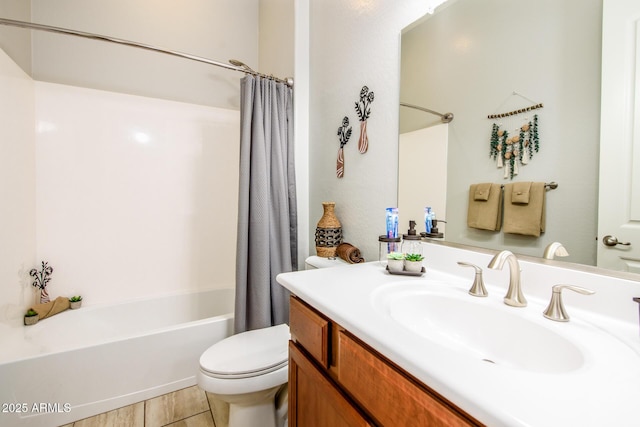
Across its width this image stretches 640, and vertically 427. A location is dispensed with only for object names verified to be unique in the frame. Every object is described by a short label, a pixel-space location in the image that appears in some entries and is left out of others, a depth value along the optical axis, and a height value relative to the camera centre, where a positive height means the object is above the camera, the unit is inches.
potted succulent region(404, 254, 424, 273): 38.8 -8.0
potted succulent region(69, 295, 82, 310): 74.4 -27.0
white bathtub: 51.7 -34.3
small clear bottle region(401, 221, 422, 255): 42.7 -5.5
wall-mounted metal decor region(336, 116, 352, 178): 60.3 +15.5
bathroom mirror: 27.7 +14.7
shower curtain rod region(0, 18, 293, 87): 55.2 +37.1
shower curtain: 63.8 +0.3
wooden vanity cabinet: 17.8 -15.1
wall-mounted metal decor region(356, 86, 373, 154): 54.4 +19.3
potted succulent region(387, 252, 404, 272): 39.1 -8.0
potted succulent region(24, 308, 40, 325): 64.5 -27.3
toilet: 44.9 -28.9
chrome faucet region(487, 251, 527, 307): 28.0 -8.2
